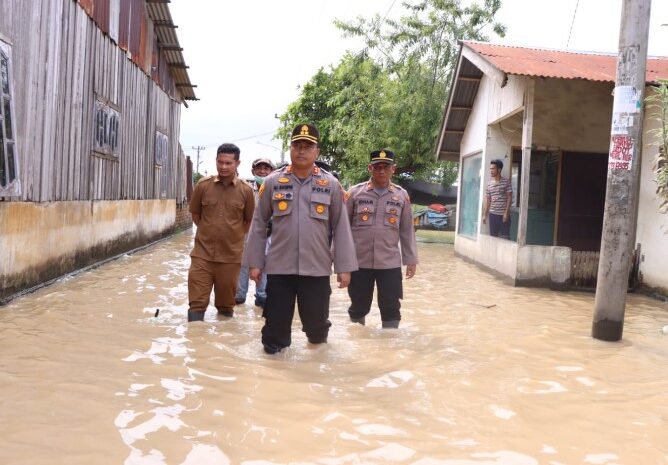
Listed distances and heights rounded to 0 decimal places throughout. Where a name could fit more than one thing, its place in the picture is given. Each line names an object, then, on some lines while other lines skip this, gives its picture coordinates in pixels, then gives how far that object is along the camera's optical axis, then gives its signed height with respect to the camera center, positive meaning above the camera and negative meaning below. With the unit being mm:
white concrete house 9094 +849
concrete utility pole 5590 +396
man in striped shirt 11352 +13
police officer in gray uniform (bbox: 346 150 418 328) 5926 -384
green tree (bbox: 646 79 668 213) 6477 +652
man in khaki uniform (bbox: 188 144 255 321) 5918 -373
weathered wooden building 6781 +708
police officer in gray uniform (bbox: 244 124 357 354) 4820 -367
